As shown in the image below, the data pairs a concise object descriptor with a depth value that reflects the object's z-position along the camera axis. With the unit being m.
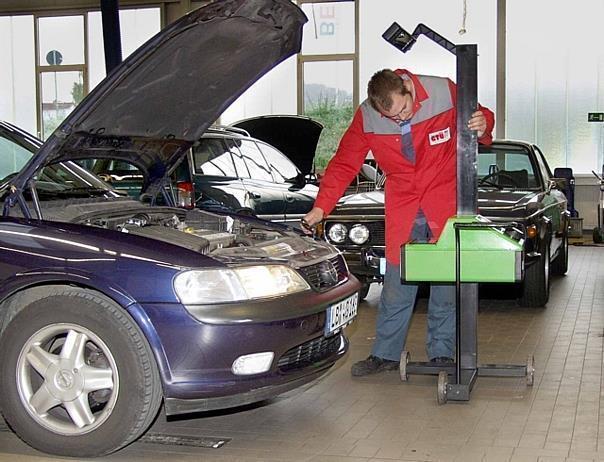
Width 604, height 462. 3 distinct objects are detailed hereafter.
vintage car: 8.16
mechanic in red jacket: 5.77
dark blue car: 4.19
